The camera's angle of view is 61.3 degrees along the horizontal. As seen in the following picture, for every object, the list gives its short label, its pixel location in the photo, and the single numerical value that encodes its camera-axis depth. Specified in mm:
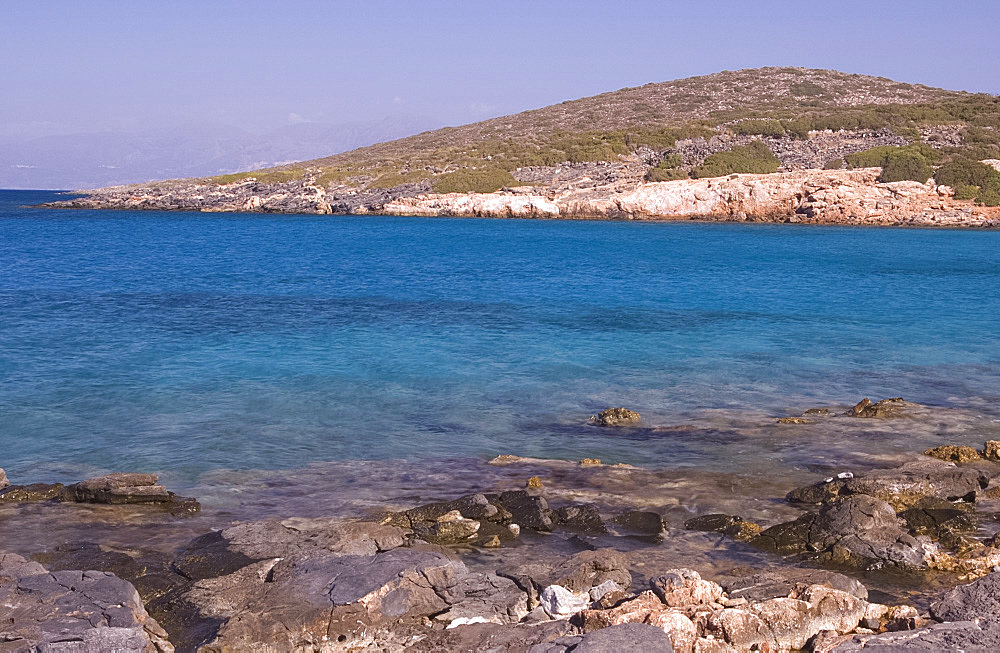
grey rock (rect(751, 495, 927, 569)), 9938
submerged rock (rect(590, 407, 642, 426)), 16938
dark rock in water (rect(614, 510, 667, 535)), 11148
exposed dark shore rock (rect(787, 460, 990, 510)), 12023
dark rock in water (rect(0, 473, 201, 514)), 12055
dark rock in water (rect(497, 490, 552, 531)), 11242
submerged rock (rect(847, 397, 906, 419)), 16984
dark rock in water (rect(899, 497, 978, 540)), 10823
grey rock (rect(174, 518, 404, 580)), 9578
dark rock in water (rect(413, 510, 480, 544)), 10718
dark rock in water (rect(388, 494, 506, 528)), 11281
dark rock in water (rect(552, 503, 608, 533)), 11195
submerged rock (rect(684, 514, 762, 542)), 10961
